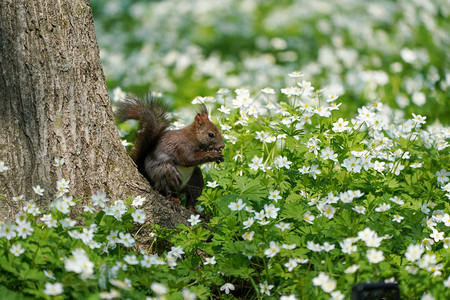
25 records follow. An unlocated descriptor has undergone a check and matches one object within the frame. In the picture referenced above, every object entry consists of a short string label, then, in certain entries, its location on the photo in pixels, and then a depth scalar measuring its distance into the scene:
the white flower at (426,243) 5.11
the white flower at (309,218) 5.07
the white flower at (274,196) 5.32
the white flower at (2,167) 5.03
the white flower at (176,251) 4.96
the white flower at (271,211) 4.97
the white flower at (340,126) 5.96
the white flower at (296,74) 6.70
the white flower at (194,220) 5.41
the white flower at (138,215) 4.93
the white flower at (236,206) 5.06
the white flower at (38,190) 5.06
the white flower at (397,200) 5.12
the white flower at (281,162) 5.82
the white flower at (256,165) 5.96
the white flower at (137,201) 5.35
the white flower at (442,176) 5.98
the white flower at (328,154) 5.62
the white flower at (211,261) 5.08
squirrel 6.26
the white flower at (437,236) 5.18
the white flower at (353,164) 5.48
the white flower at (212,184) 6.00
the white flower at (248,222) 4.92
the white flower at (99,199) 4.90
